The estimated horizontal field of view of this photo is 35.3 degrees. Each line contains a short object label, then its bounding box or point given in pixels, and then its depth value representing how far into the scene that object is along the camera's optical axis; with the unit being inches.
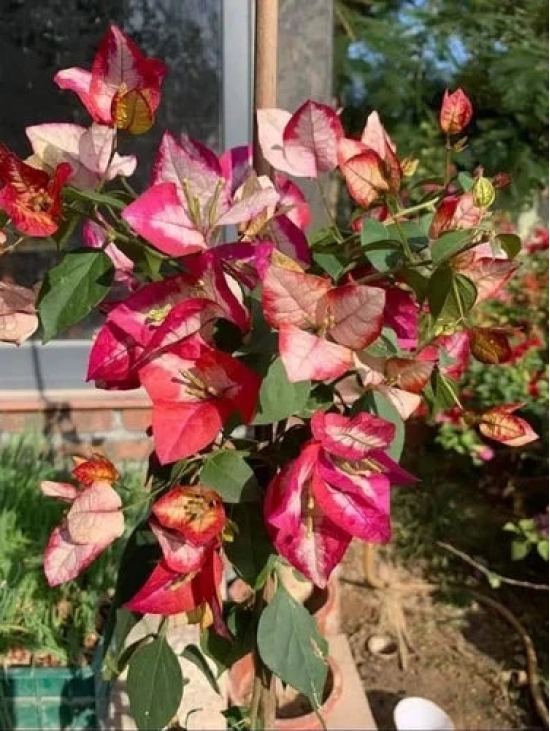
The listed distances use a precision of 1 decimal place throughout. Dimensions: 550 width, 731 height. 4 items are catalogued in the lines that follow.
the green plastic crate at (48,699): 55.7
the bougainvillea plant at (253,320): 25.8
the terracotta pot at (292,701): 63.0
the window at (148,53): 68.6
